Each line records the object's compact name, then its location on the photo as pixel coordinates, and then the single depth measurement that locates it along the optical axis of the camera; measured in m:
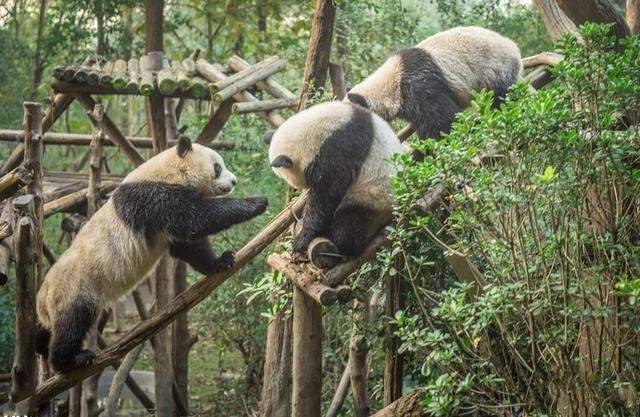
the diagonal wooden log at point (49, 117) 7.35
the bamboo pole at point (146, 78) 6.61
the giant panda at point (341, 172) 4.71
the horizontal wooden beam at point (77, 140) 8.38
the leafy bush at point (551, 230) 3.52
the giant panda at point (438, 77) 5.68
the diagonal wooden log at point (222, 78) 6.83
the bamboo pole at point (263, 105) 6.48
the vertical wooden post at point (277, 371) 5.73
